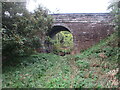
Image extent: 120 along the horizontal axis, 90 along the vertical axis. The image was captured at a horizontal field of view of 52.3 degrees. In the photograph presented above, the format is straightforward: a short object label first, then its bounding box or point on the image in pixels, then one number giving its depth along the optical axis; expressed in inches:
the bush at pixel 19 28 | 207.4
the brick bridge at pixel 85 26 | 386.3
